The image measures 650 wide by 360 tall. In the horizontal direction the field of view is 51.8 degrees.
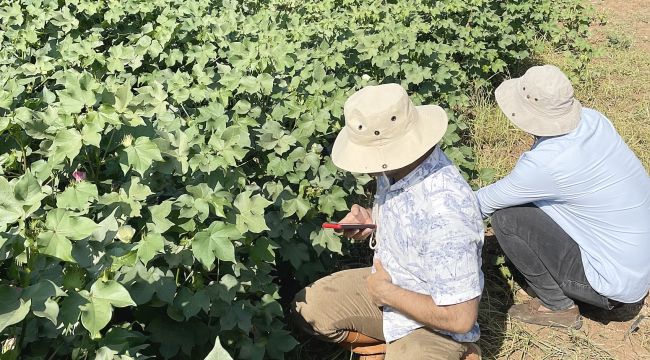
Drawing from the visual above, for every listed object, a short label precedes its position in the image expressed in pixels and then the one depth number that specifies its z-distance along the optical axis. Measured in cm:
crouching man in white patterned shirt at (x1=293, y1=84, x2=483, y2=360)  214
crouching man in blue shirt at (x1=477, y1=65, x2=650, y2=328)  296
